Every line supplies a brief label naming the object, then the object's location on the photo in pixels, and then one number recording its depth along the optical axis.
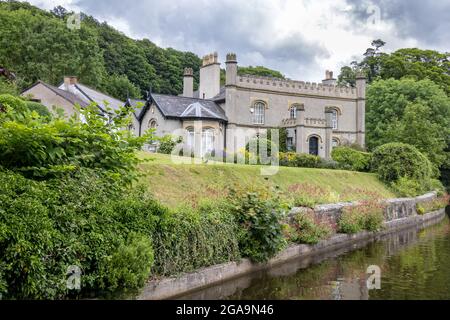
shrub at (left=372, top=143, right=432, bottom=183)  26.75
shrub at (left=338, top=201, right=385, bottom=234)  15.41
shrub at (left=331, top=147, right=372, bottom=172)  29.70
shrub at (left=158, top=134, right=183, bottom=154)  25.59
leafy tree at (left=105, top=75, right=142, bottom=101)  57.91
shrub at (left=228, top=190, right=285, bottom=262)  10.46
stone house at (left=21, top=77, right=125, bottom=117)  33.47
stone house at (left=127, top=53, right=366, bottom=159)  31.30
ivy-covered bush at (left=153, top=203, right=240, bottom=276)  8.16
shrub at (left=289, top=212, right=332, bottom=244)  12.78
